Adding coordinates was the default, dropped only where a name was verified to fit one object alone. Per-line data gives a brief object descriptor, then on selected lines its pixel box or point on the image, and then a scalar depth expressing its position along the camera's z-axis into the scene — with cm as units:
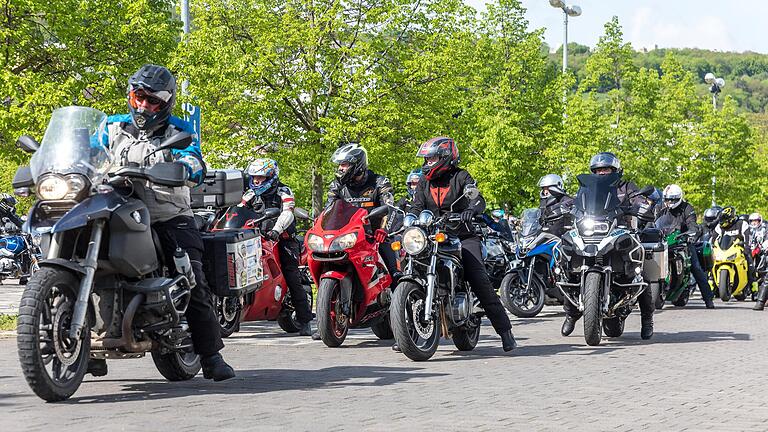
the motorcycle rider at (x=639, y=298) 1305
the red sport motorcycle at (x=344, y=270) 1162
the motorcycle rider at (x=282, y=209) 1347
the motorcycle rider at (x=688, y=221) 2047
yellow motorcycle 2345
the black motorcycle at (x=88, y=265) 696
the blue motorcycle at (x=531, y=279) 1714
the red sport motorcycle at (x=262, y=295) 1219
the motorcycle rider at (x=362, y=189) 1224
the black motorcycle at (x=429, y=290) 1038
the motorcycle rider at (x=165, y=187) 777
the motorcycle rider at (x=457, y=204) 1116
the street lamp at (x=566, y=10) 3949
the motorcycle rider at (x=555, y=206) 1769
